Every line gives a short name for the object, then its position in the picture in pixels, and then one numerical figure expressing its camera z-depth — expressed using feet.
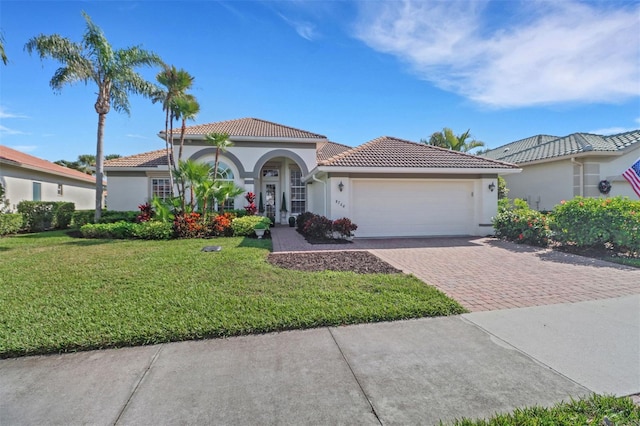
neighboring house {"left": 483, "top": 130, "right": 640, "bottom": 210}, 50.21
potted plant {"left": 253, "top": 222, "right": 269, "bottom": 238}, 42.39
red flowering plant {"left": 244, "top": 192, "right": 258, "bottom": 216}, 53.36
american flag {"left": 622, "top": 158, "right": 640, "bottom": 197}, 21.62
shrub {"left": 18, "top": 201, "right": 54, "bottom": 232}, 53.95
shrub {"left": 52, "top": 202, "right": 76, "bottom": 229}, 58.65
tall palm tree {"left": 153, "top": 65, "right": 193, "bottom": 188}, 45.93
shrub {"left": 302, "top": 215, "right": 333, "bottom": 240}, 39.14
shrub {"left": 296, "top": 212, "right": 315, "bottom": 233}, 48.84
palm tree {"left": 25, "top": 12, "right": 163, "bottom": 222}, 46.57
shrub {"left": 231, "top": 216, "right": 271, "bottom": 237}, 43.06
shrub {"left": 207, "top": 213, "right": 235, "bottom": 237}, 42.78
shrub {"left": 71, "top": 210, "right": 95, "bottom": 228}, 53.11
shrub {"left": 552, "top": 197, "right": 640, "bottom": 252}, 28.68
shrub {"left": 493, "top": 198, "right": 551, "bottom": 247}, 35.60
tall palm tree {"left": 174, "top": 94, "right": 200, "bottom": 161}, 44.32
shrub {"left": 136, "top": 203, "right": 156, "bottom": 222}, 45.18
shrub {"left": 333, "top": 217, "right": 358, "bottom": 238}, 38.70
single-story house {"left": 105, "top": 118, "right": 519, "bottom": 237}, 41.13
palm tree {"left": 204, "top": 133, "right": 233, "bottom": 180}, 45.91
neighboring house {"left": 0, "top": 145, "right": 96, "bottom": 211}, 54.19
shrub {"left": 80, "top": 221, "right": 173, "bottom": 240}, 40.42
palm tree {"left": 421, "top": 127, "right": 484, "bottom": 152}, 77.56
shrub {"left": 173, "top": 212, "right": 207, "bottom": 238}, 41.17
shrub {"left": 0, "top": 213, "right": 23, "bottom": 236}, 47.21
